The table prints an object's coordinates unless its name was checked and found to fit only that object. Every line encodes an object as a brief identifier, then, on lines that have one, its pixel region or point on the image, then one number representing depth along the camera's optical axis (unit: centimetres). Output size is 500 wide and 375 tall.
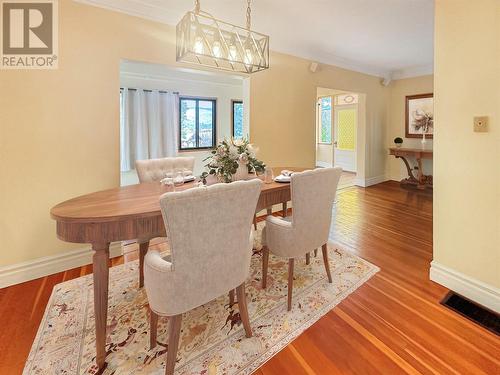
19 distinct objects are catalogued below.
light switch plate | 184
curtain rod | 482
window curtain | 484
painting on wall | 574
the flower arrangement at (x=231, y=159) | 215
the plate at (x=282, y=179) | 229
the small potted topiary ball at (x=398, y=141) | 602
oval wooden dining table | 135
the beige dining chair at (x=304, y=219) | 182
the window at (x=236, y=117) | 627
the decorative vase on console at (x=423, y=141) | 569
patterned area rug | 145
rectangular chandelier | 199
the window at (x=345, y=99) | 734
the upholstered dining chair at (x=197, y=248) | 120
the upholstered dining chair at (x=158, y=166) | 253
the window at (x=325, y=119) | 828
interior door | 753
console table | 543
